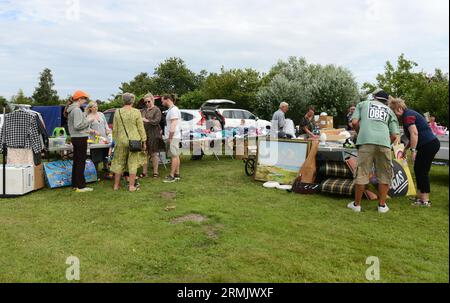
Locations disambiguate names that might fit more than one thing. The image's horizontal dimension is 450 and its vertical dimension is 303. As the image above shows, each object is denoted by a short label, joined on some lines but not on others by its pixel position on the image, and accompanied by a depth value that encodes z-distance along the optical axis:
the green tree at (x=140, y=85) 48.31
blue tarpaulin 15.46
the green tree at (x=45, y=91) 47.16
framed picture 7.38
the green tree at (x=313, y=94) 25.47
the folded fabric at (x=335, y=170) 6.76
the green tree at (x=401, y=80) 29.23
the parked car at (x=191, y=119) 13.08
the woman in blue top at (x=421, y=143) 5.99
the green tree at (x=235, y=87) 29.88
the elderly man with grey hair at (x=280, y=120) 9.47
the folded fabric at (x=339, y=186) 6.40
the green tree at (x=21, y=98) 42.27
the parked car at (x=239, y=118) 17.34
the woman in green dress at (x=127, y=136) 6.87
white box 6.66
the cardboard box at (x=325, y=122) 14.75
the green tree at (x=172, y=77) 47.84
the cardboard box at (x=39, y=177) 7.19
